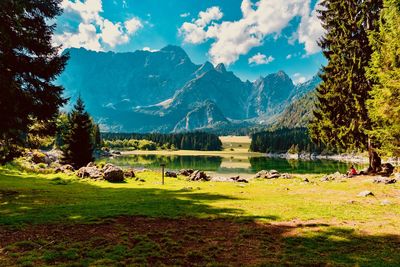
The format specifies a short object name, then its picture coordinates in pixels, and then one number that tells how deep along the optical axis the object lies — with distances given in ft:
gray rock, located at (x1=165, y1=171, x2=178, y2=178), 159.12
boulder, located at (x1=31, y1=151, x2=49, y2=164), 200.07
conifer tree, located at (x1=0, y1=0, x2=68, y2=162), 72.43
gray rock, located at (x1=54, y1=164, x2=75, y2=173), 153.69
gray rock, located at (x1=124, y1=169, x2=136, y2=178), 144.44
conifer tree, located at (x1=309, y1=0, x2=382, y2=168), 133.80
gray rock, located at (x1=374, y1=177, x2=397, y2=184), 97.74
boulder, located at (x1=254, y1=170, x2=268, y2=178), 164.35
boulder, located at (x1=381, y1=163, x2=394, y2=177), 123.65
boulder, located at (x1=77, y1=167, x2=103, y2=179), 129.59
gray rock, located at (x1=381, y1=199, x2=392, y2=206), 69.00
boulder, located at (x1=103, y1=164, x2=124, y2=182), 125.39
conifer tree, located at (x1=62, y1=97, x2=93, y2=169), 203.62
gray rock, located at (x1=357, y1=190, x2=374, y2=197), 81.18
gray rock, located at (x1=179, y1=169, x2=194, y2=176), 170.81
